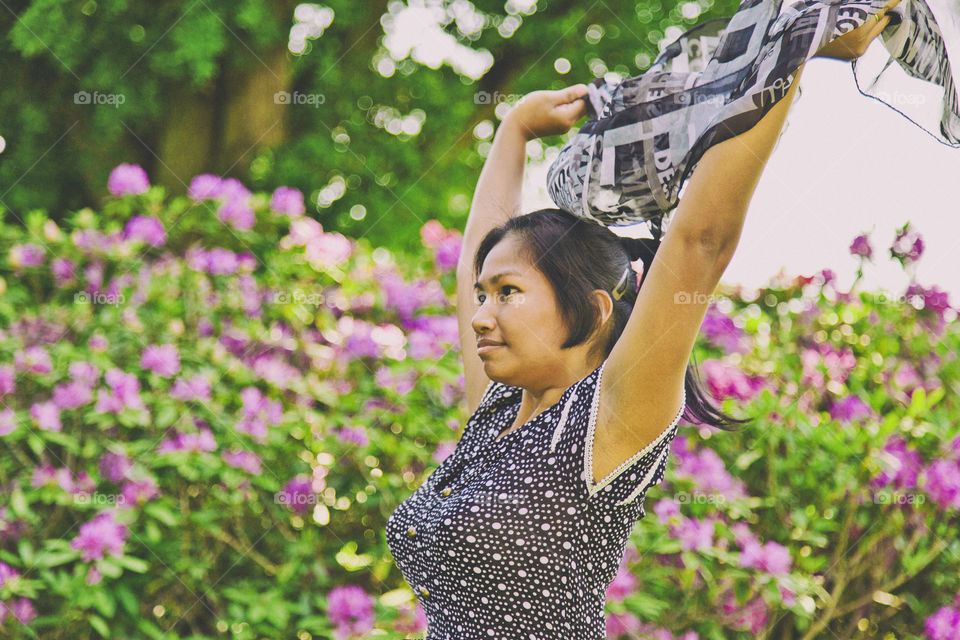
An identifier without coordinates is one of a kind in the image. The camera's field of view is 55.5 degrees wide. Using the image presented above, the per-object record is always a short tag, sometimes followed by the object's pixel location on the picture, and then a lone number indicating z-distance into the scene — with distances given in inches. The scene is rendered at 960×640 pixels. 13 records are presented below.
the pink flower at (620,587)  98.1
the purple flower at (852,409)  115.7
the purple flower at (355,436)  104.9
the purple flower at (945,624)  106.7
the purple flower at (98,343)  110.3
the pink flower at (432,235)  133.1
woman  44.5
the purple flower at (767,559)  103.1
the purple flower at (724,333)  125.8
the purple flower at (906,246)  120.4
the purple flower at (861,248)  124.0
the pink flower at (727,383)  113.8
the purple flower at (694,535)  101.1
